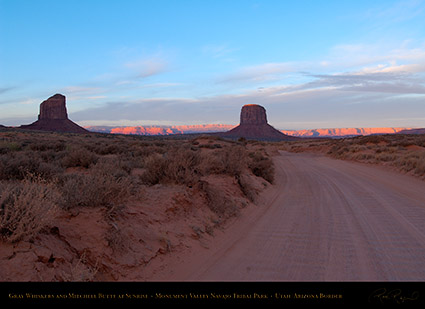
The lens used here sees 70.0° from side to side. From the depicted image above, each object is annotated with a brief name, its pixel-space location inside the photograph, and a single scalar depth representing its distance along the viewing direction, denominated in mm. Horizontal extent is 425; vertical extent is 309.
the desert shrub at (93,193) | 5305
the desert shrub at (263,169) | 14961
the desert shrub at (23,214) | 3871
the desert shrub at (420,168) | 15530
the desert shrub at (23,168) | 9125
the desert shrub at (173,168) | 8602
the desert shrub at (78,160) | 13086
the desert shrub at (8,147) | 15666
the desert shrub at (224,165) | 11297
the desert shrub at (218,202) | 7934
